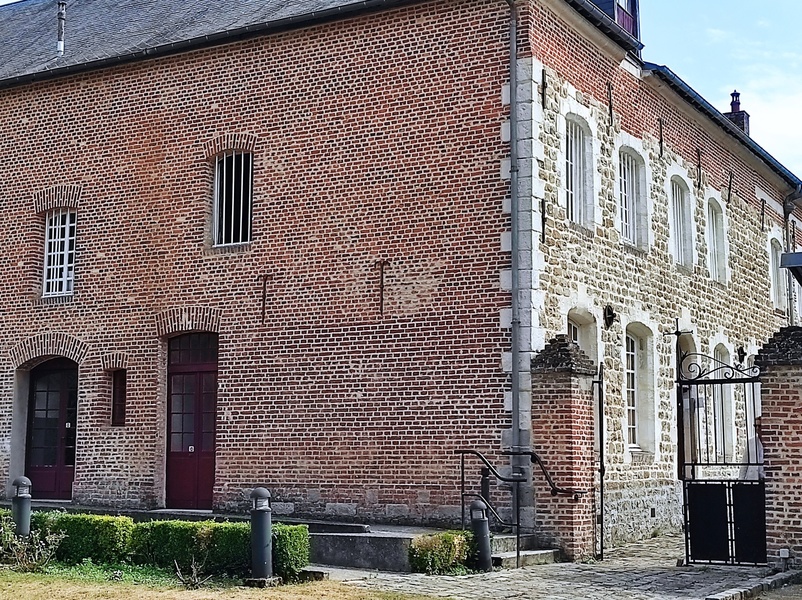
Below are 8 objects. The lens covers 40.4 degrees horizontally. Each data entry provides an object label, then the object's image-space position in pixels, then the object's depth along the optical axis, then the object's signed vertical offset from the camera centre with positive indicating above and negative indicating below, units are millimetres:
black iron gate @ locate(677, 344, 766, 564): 11820 -893
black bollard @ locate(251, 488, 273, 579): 10250 -1031
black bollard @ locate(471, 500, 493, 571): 11500 -1053
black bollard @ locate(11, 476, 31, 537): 11992 -846
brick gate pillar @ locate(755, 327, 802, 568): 11594 -77
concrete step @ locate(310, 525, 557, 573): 11484 -1246
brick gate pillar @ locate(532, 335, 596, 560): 12711 -98
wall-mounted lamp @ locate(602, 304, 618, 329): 15242 +1650
